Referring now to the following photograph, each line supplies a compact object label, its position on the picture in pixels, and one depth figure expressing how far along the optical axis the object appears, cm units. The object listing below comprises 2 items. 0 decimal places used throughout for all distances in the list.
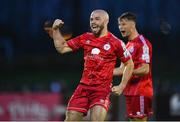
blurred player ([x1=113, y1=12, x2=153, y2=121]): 1777
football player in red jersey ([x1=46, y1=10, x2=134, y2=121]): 1581
